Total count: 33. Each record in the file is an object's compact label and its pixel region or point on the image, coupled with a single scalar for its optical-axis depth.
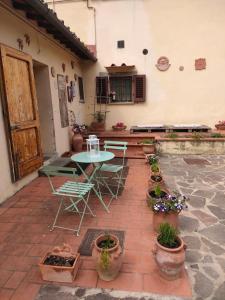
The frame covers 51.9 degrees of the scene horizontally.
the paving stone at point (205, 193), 4.12
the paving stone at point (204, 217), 3.22
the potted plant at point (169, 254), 2.14
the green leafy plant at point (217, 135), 7.10
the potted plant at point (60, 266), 2.16
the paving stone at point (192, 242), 2.70
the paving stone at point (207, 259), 2.44
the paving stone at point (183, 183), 4.61
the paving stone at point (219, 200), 3.76
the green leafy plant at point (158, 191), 3.26
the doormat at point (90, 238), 2.60
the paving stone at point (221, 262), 2.36
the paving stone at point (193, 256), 2.46
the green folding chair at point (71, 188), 2.92
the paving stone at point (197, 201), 3.74
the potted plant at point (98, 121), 8.64
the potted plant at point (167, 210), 2.80
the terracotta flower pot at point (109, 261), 2.12
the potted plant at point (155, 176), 4.00
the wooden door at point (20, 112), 3.89
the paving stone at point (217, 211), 3.38
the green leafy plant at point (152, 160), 5.40
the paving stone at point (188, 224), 3.08
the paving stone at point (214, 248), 2.59
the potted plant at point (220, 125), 8.19
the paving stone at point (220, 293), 2.00
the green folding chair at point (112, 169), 3.97
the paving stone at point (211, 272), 2.24
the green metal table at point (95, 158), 3.58
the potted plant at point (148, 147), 6.58
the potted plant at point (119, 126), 8.60
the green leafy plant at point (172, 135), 7.09
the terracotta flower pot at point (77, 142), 7.02
